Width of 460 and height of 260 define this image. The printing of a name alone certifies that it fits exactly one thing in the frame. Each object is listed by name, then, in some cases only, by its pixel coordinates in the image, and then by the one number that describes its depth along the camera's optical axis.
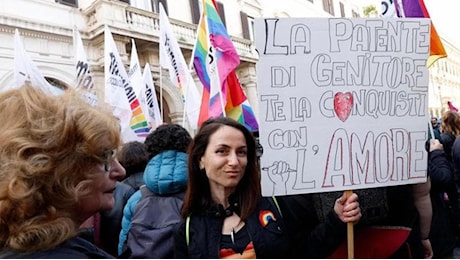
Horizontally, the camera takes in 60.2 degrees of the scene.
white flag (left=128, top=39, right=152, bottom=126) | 6.04
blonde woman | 0.95
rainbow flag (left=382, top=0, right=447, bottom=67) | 2.68
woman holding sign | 1.64
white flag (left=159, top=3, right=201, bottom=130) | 5.51
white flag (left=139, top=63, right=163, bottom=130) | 5.73
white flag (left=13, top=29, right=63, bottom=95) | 4.73
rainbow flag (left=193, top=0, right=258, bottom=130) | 4.34
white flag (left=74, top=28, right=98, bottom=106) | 5.44
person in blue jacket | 2.00
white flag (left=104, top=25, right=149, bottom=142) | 5.24
